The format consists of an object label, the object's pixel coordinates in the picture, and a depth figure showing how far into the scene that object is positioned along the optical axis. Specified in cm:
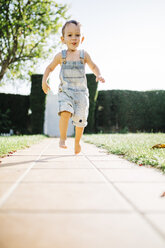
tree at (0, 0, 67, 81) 992
